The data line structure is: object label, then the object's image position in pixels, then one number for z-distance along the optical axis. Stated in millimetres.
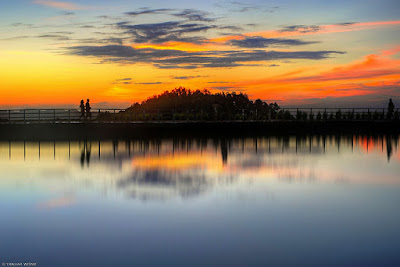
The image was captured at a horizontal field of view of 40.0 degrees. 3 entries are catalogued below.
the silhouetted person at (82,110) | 44228
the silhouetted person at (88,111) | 44281
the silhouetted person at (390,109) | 53375
